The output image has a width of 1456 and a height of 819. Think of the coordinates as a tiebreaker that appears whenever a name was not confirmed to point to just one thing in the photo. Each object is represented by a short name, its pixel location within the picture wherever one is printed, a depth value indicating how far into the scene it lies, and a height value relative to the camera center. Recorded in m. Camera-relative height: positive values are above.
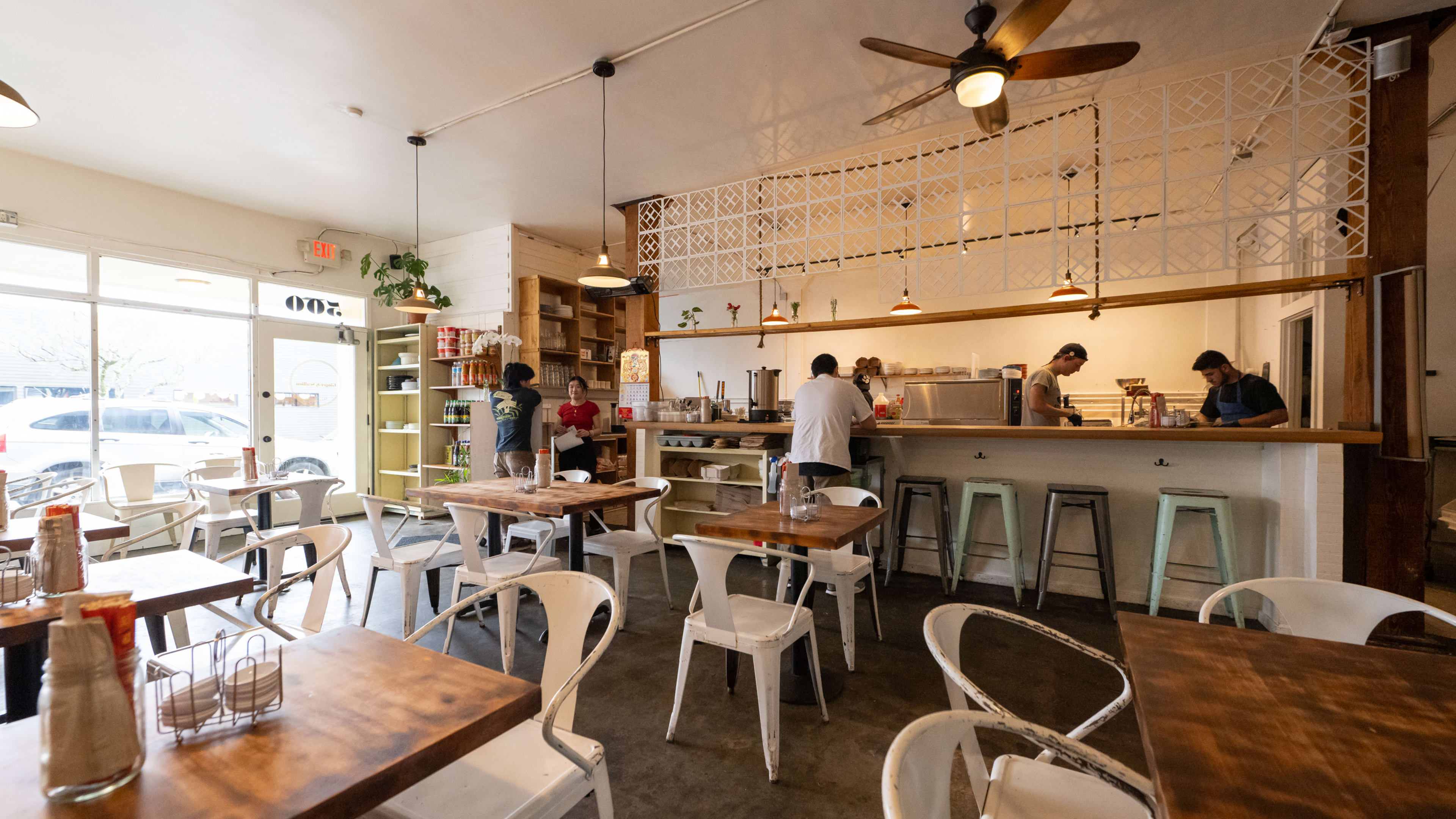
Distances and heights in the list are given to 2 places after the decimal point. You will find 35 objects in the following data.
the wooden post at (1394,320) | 3.33 +0.47
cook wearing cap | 5.00 +0.16
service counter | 3.47 -0.50
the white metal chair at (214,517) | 4.25 -0.79
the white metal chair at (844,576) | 3.08 -0.88
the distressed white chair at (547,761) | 1.37 -0.89
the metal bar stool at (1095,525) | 3.93 -0.78
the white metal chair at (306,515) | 2.68 -0.68
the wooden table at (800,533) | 2.59 -0.55
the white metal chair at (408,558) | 3.32 -0.86
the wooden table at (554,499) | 3.30 -0.52
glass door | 6.70 +0.04
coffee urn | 5.39 +0.07
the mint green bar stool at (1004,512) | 4.12 -0.74
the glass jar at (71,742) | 0.86 -0.48
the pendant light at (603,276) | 4.54 +0.99
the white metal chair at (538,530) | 4.07 -0.84
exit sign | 6.88 +1.79
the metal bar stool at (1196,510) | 3.61 -0.71
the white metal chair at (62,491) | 3.38 -0.54
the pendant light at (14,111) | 2.37 +1.21
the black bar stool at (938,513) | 4.32 -0.79
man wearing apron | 4.08 +0.05
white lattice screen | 3.64 +2.11
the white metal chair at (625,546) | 3.62 -0.86
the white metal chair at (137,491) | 4.96 -0.70
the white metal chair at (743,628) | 2.25 -0.89
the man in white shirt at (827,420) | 4.21 -0.10
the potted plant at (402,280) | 6.15 +1.40
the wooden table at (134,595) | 1.60 -0.54
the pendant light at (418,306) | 5.32 +0.90
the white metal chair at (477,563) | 3.15 -0.84
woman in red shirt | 5.79 -0.10
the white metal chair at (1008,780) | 0.93 -0.63
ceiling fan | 2.67 +1.68
